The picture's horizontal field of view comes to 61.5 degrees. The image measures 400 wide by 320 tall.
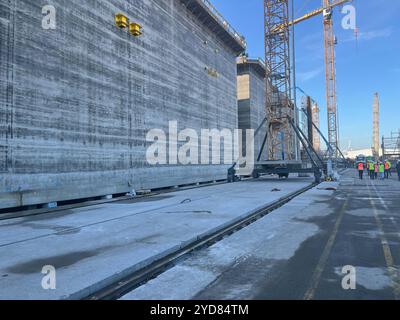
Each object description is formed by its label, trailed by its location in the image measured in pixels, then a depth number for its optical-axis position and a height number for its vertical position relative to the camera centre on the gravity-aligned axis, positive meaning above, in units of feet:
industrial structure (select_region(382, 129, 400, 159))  208.54 +11.40
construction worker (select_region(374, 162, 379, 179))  112.31 -2.04
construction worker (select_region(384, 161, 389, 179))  103.10 -1.25
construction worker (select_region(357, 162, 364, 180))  101.55 -2.21
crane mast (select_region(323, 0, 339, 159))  222.89 +55.72
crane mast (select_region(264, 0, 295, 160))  117.50 +31.20
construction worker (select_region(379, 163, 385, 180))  101.81 -2.28
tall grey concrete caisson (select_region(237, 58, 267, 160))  151.94 +30.78
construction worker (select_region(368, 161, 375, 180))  102.69 -2.42
